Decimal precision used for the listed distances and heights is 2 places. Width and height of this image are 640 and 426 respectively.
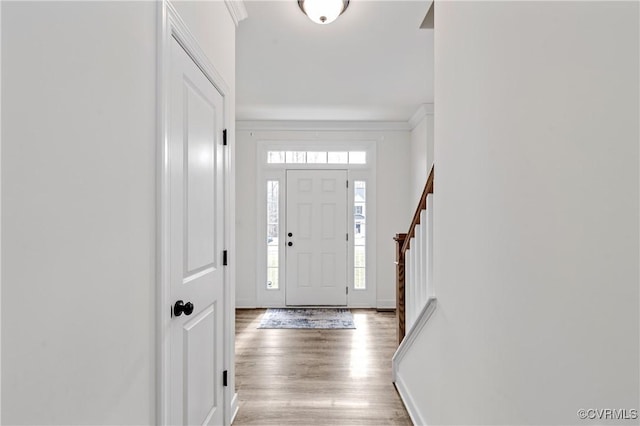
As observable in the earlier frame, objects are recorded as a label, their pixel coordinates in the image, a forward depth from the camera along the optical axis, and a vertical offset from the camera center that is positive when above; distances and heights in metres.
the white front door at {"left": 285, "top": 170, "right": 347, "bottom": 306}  5.09 -0.32
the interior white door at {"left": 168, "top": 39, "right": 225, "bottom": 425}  1.41 -0.13
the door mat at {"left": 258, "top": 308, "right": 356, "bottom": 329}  4.23 -1.29
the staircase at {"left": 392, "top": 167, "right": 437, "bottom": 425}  2.04 -0.59
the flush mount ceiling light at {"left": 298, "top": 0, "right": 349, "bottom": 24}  2.14 +1.22
